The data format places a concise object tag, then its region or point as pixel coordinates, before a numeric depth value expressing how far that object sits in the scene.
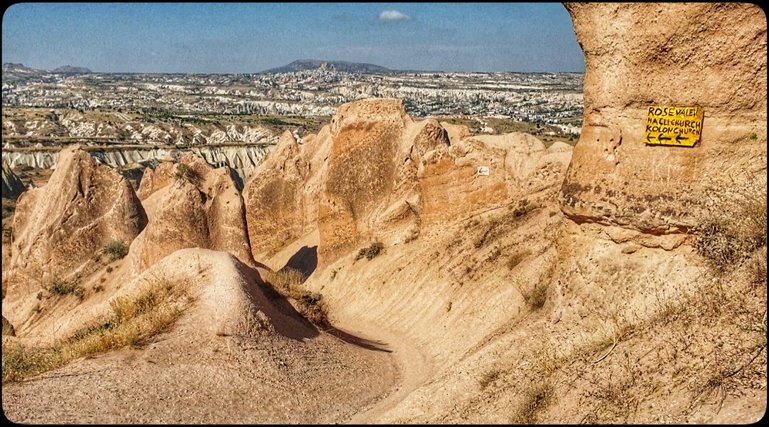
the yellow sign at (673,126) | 8.98
